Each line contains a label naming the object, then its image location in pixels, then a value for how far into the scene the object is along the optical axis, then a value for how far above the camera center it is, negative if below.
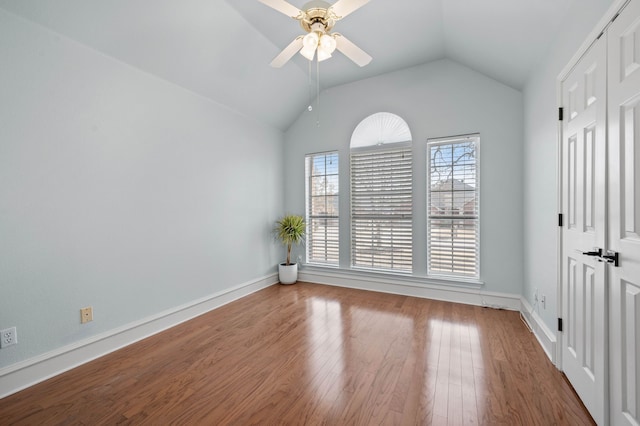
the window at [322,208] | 4.64 +0.08
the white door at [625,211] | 1.27 +0.00
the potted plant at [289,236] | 4.52 -0.39
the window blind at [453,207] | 3.63 +0.07
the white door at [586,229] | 1.54 -0.12
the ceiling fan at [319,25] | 1.97 +1.47
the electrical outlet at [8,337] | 1.91 -0.88
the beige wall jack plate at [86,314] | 2.33 -0.87
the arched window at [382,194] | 4.07 +0.29
